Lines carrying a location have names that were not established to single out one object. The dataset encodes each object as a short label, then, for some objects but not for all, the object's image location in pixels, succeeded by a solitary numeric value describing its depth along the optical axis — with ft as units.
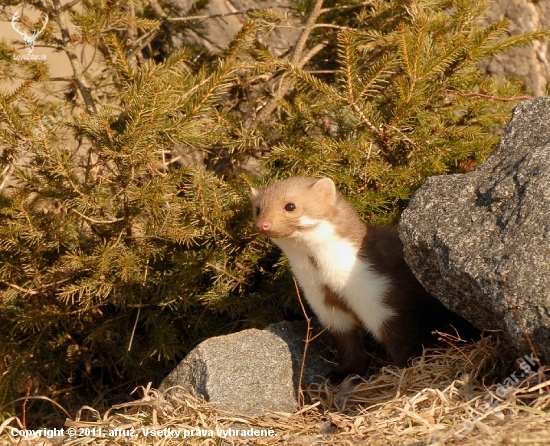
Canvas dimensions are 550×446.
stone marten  24.17
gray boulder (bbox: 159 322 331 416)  23.63
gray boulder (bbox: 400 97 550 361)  18.38
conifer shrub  25.09
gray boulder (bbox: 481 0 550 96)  34.76
